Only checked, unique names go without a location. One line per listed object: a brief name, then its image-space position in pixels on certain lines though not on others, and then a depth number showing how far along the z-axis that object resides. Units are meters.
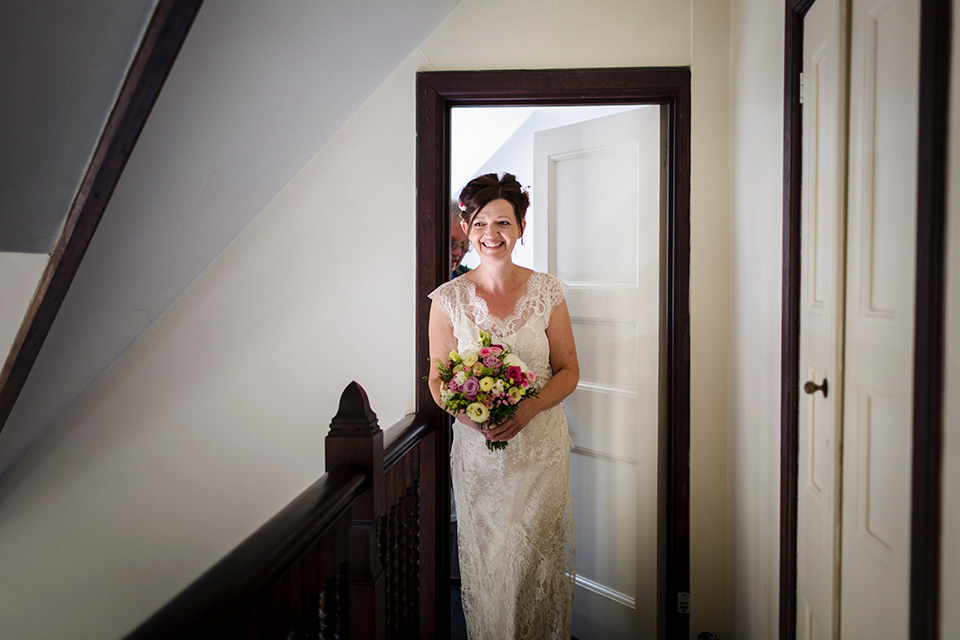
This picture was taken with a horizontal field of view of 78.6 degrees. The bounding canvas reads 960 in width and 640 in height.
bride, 2.04
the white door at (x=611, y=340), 2.47
